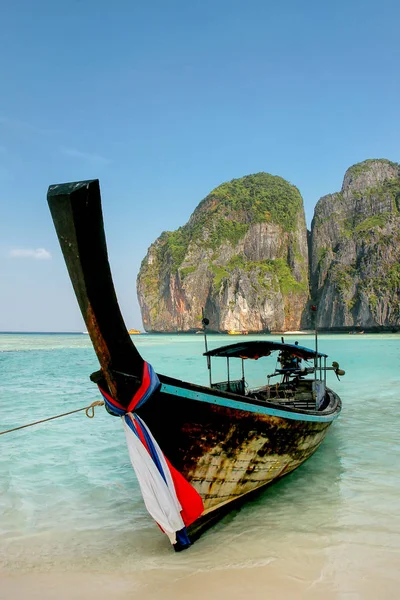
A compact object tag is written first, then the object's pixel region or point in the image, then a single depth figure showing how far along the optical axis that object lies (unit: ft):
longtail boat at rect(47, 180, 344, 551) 10.54
